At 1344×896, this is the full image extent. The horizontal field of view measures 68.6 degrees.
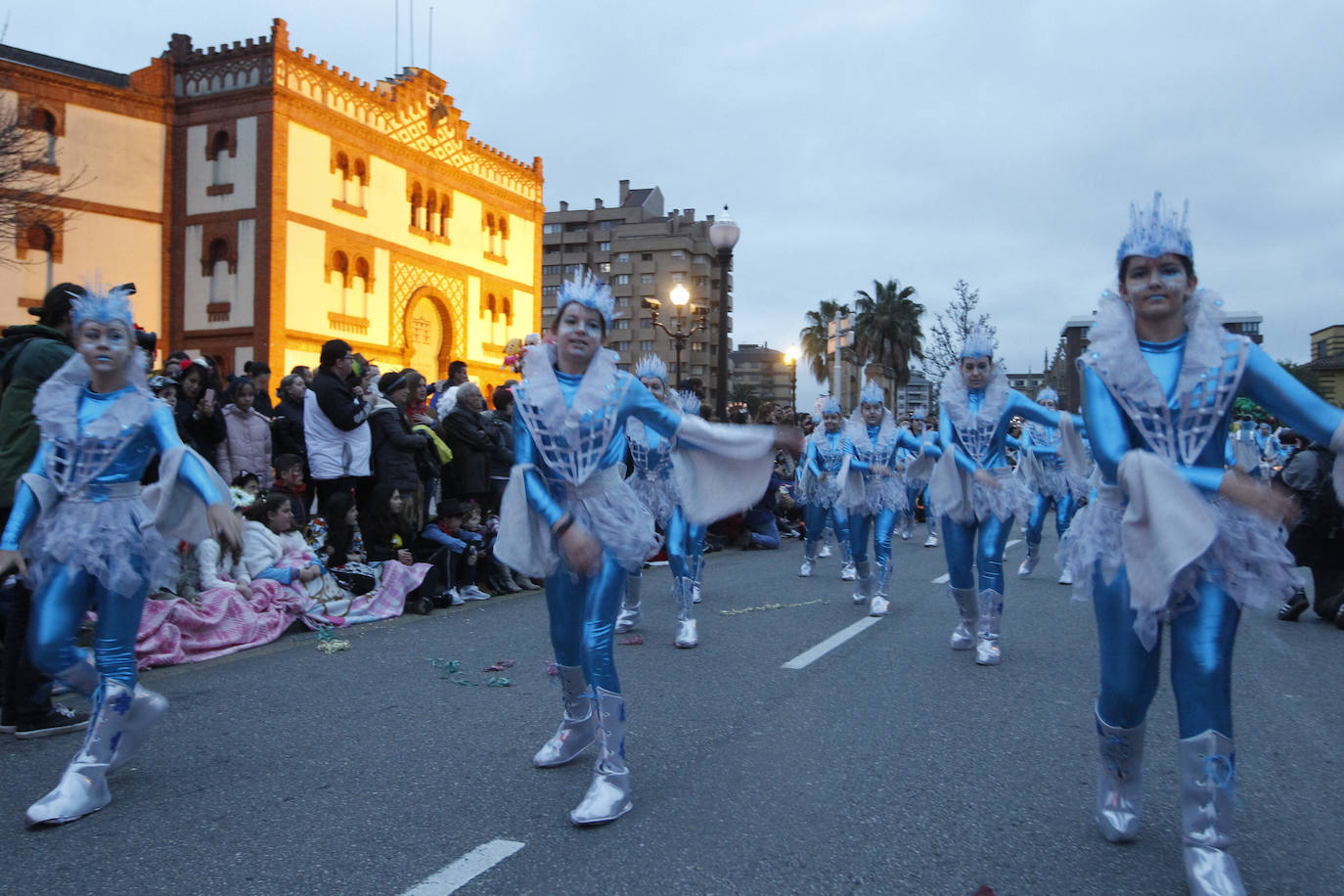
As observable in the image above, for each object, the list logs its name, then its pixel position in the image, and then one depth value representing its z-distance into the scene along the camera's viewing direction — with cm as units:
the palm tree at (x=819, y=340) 8075
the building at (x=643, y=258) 8544
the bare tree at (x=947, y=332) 3062
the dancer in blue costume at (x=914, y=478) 932
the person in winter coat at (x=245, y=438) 938
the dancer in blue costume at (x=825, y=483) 1108
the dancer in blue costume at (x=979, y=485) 690
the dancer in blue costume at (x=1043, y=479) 1188
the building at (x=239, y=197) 2781
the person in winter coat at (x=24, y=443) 502
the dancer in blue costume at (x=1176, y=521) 314
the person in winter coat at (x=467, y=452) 1042
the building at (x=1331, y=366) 6600
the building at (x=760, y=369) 15162
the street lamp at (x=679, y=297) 1852
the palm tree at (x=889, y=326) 6781
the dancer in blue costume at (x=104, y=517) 412
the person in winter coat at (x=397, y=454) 948
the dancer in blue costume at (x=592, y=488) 402
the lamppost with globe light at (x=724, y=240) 1636
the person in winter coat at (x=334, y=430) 927
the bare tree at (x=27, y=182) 1661
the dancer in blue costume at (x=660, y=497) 802
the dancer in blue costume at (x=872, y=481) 978
